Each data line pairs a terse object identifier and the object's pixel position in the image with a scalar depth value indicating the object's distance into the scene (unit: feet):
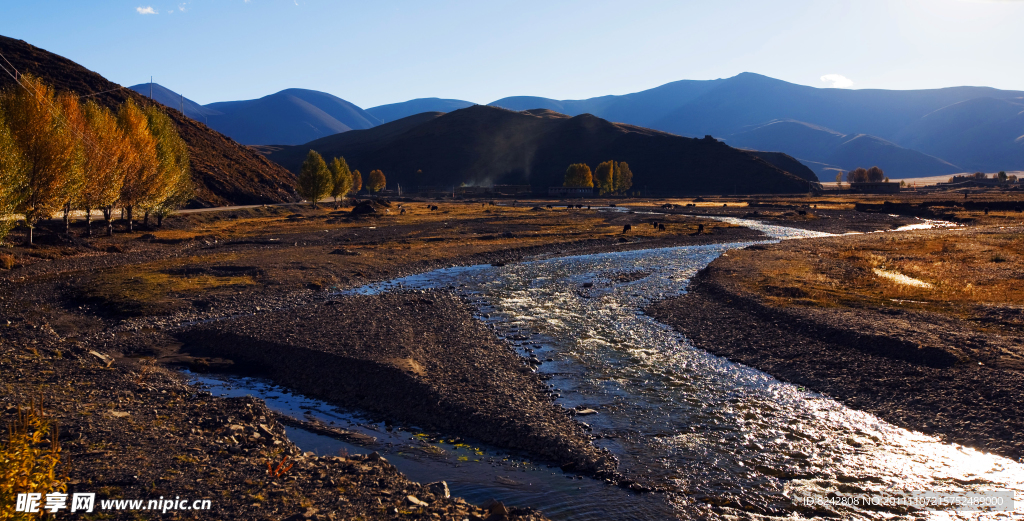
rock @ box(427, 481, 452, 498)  42.10
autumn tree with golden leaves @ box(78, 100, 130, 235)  172.86
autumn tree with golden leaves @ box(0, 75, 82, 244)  147.64
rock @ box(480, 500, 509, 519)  38.62
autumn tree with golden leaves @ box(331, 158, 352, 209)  431.02
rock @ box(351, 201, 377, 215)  333.21
